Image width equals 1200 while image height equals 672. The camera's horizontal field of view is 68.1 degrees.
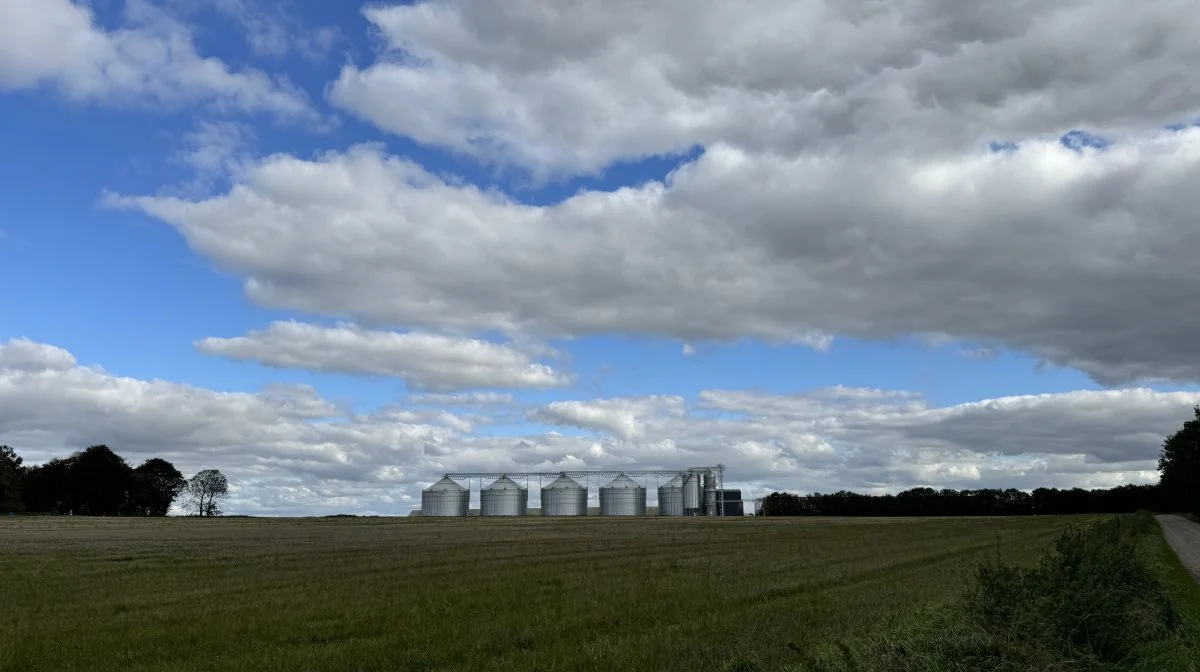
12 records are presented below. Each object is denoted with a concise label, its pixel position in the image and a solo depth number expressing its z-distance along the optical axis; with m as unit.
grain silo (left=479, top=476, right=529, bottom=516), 165.00
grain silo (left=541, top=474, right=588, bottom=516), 168.88
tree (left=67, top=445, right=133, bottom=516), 174.88
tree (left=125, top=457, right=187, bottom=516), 185.00
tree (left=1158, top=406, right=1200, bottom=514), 120.12
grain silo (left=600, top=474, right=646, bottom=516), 166.00
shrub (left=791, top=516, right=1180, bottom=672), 12.18
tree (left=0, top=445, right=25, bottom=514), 162.50
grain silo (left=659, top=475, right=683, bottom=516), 163.88
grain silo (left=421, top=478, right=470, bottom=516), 166.88
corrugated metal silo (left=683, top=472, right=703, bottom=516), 163.38
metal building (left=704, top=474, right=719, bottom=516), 166.00
